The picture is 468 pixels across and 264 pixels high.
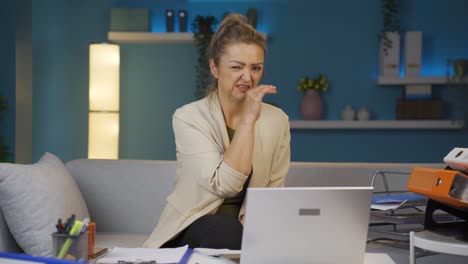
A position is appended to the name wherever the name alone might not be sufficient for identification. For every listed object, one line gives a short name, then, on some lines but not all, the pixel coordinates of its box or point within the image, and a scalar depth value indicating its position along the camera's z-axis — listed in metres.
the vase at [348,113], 5.97
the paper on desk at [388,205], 2.17
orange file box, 1.70
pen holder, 1.39
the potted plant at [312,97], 5.96
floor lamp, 5.76
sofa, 3.14
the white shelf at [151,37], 5.95
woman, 2.27
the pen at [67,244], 1.39
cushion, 2.38
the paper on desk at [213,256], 1.71
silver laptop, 1.50
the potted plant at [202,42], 5.89
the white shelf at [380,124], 5.79
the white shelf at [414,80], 5.80
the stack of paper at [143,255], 1.66
